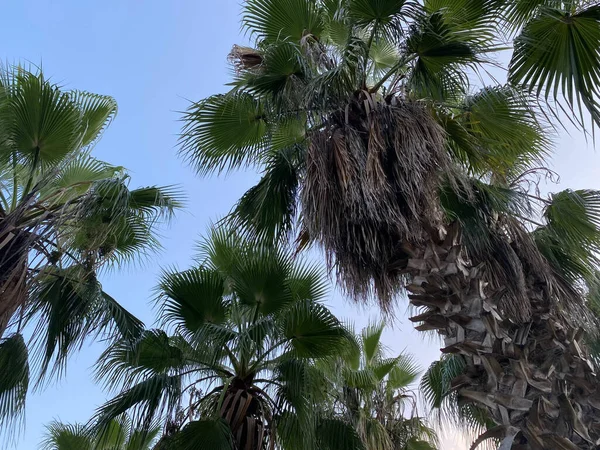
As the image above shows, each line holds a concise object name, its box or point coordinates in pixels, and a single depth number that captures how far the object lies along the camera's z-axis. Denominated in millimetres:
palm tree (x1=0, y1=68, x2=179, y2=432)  5312
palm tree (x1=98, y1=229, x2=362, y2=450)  5695
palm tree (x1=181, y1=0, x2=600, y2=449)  4344
